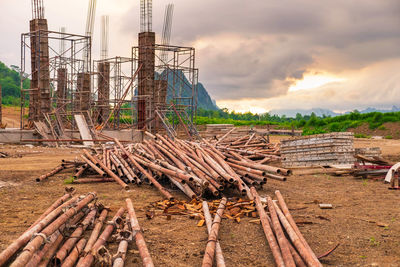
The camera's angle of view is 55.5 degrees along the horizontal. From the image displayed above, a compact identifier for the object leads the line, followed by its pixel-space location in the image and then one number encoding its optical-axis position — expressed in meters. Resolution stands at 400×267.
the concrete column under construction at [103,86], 32.66
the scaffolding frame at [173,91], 23.56
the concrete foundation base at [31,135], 21.84
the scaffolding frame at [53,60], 22.72
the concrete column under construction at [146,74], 24.05
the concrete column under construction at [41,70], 23.02
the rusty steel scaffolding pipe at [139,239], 4.34
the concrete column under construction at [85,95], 30.88
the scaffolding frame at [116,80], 29.97
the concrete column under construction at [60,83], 29.94
